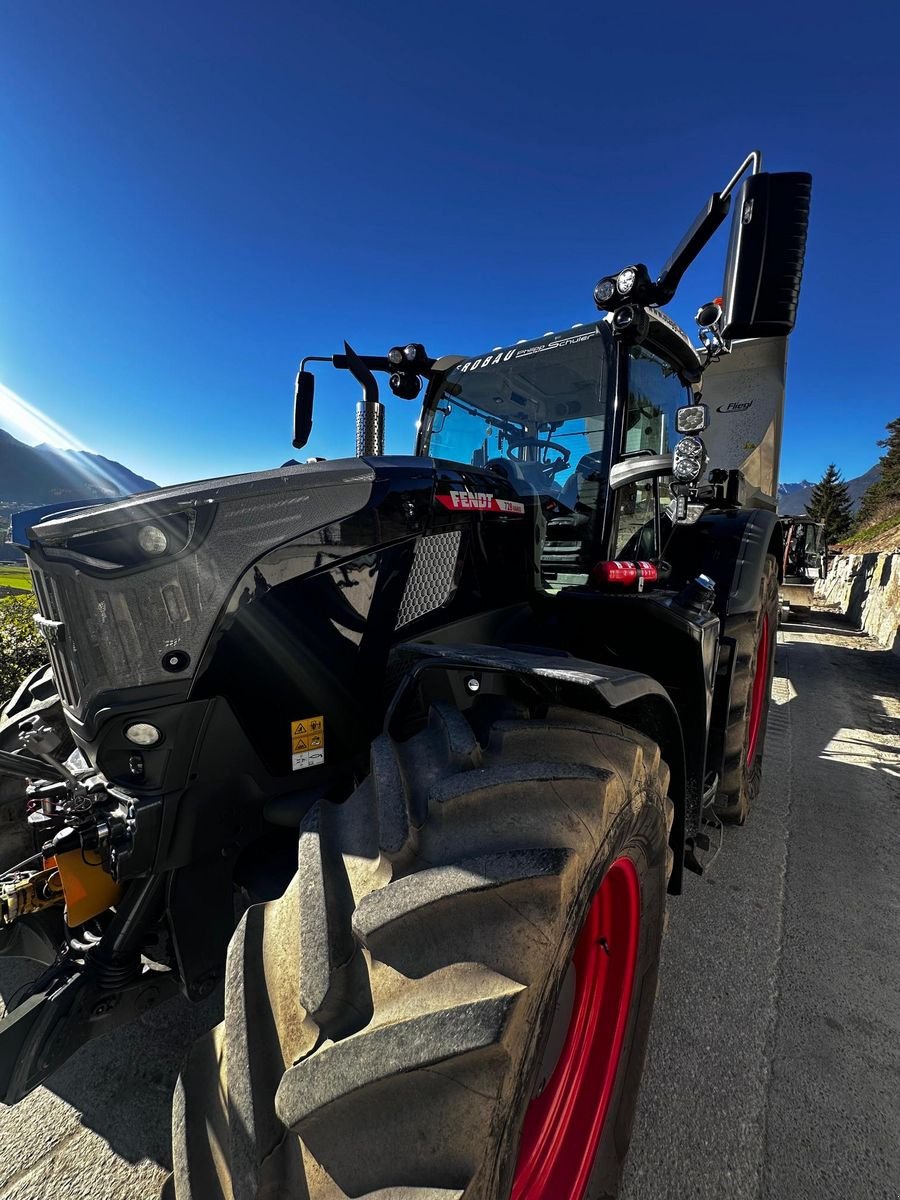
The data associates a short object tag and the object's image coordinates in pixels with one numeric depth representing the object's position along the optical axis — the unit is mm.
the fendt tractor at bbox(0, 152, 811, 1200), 892
